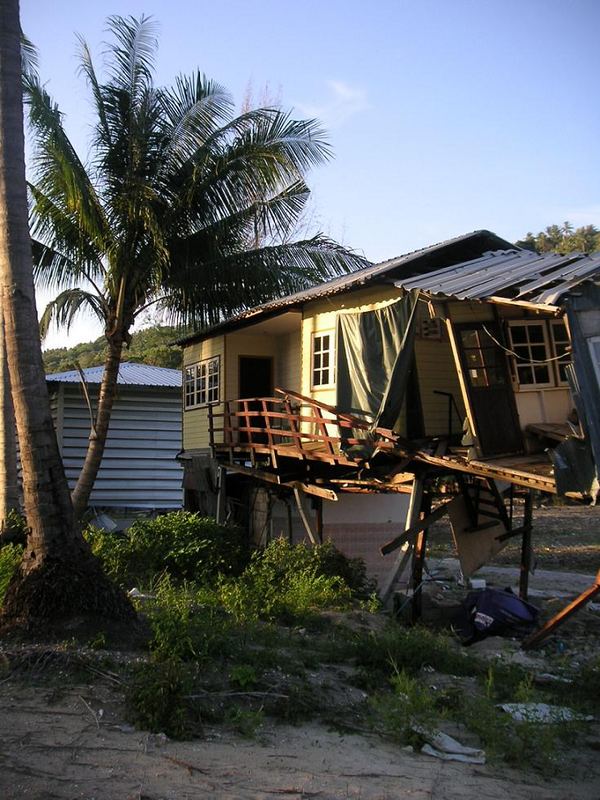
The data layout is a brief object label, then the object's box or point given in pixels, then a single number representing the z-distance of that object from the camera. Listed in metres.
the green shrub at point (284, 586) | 10.35
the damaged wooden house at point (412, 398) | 9.50
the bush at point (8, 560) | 9.75
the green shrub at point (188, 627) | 7.66
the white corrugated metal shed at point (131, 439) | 18.94
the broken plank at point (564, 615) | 9.35
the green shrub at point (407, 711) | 6.73
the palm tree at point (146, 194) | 15.91
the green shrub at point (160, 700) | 6.29
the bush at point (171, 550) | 12.70
